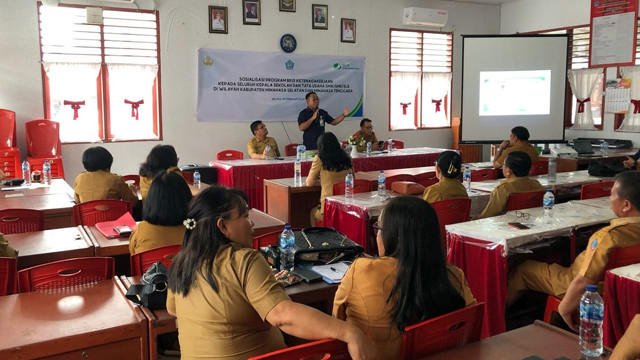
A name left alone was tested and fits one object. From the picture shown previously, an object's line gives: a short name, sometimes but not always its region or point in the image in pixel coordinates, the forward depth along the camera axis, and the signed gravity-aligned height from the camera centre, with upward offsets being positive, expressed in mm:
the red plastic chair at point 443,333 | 1725 -689
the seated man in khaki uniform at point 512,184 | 4184 -473
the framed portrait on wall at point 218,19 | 8156 +1542
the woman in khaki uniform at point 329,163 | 5230 -391
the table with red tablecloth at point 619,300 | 2471 -811
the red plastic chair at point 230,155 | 7721 -468
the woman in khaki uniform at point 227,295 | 1722 -574
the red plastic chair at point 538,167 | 6488 -525
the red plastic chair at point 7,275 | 2488 -704
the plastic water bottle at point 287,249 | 2727 -646
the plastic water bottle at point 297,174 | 5704 -558
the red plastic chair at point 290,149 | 8164 -400
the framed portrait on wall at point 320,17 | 9016 +1757
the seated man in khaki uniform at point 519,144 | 6637 -253
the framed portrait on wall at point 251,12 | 8383 +1705
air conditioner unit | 9688 +1906
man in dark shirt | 8008 +8
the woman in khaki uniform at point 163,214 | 2793 -482
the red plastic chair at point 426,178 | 5883 -603
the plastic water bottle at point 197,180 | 5711 -613
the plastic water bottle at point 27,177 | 5648 -575
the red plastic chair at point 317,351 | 1478 -645
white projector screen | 8172 +569
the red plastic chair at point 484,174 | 6062 -576
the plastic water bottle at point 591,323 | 1771 -707
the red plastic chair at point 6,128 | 6707 -81
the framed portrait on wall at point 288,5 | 8711 +1875
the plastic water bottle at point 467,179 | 5016 -519
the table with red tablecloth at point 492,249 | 3145 -740
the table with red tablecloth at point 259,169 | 6453 -578
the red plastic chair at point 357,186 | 5074 -597
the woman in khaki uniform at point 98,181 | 4480 -489
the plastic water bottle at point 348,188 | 4750 -574
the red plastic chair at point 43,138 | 6973 -212
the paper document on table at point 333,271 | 2516 -715
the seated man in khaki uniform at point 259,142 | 7655 -279
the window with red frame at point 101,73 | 7273 +675
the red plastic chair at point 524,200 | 4121 -584
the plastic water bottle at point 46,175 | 5695 -566
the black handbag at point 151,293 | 2203 -692
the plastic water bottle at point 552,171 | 5359 -479
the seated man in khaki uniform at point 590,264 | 2611 -711
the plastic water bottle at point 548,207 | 3613 -572
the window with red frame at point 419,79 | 10031 +822
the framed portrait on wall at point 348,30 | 9305 +1588
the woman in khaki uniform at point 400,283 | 1884 -562
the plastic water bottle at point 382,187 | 4770 -569
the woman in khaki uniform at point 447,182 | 4238 -461
